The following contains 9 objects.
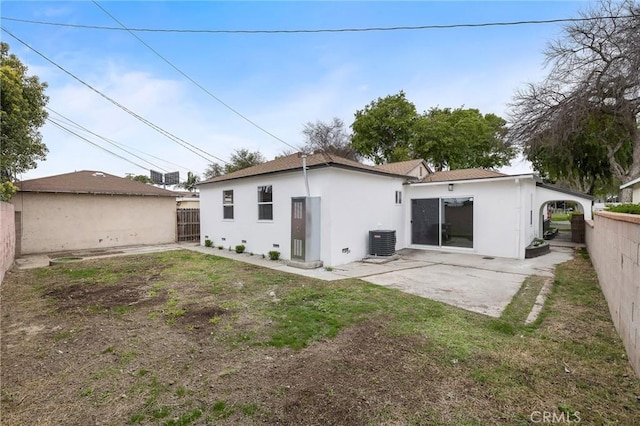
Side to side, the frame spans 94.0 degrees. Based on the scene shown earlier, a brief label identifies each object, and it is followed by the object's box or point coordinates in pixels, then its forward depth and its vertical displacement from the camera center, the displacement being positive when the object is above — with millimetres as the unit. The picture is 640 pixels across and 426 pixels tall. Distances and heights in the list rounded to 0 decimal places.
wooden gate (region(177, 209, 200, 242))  15859 -858
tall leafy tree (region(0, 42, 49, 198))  8594 +2962
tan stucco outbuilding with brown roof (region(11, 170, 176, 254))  11695 -172
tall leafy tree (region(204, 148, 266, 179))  32031 +5411
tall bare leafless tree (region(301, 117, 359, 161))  28969 +7177
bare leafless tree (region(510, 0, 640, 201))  13586 +5841
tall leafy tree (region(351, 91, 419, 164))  27494 +7447
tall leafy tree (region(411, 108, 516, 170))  25448 +5725
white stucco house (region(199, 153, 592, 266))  8711 -65
